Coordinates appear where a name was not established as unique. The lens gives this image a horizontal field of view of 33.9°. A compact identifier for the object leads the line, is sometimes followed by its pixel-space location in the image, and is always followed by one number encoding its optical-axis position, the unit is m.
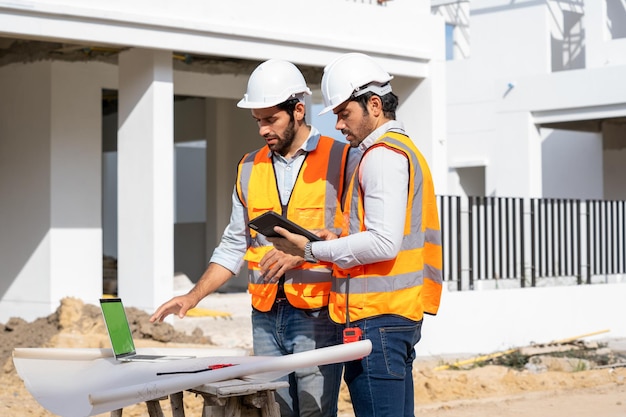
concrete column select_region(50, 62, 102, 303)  11.14
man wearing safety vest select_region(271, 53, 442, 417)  3.82
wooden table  3.54
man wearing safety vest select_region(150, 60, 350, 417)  4.25
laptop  4.20
